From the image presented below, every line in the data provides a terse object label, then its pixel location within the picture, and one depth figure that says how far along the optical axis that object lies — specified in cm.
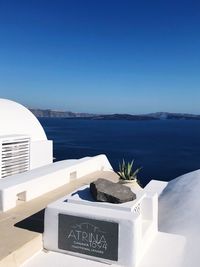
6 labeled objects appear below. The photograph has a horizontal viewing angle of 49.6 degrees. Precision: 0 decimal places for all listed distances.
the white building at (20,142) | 777
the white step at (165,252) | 360
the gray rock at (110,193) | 379
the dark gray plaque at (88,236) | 347
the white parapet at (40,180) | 462
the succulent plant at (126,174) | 672
